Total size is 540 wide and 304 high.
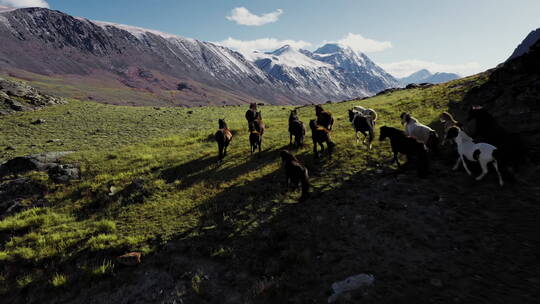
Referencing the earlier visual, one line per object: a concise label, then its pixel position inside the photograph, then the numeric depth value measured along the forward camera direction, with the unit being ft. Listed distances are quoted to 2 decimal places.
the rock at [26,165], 52.95
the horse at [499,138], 33.40
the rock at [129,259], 27.14
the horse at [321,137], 45.47
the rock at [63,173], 48.84
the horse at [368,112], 62.60
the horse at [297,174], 34.04
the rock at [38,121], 109.27
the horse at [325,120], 57.93
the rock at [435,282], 18.98
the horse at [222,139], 52.31
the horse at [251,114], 73.05
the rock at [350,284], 19.50
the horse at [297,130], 53.52
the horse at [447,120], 45.99
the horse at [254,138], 53.62
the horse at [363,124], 47.71
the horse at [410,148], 35.83
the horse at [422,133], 41.91
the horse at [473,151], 30.58
